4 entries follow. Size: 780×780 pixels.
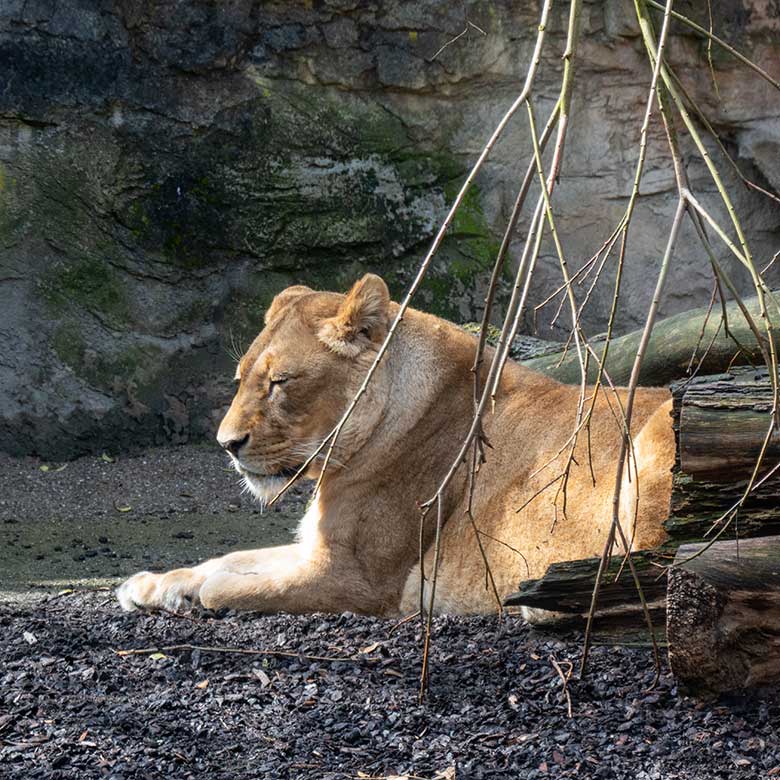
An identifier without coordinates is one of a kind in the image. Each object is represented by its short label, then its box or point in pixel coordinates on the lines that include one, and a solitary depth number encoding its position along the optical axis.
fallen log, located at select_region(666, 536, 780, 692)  6.59
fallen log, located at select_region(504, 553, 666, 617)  7.34
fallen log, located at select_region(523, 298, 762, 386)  11.79
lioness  9.30
